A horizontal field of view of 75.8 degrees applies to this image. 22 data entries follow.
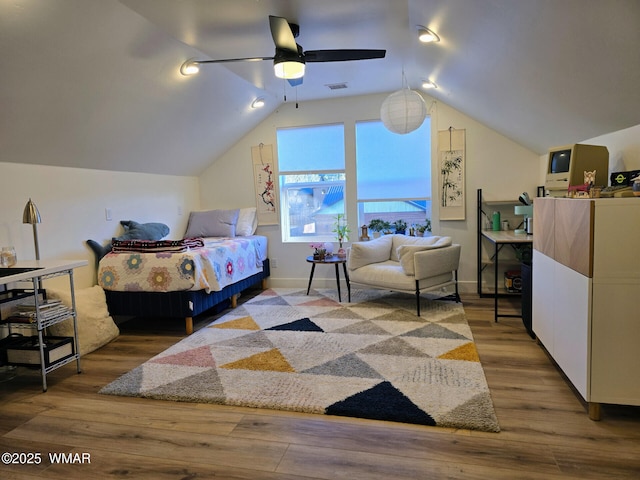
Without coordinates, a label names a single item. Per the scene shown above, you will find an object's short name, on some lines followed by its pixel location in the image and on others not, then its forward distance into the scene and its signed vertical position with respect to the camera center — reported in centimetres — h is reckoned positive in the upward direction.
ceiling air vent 457 +143
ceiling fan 252 +109
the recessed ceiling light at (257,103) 478 +132
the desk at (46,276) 253 -35
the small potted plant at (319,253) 476 -46
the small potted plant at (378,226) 523 -18
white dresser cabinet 202 -48
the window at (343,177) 514 +46
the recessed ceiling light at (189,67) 337 +124
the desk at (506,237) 347 -27
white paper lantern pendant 362 +89
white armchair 405 -56
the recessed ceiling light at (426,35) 290 +126
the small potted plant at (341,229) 530 -21
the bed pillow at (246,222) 532 -8
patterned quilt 364 -47
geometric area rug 236 -108
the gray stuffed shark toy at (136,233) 390 -15
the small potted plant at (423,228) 509 -22
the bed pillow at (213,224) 519 -9
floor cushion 327 -84
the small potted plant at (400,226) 522 -19
